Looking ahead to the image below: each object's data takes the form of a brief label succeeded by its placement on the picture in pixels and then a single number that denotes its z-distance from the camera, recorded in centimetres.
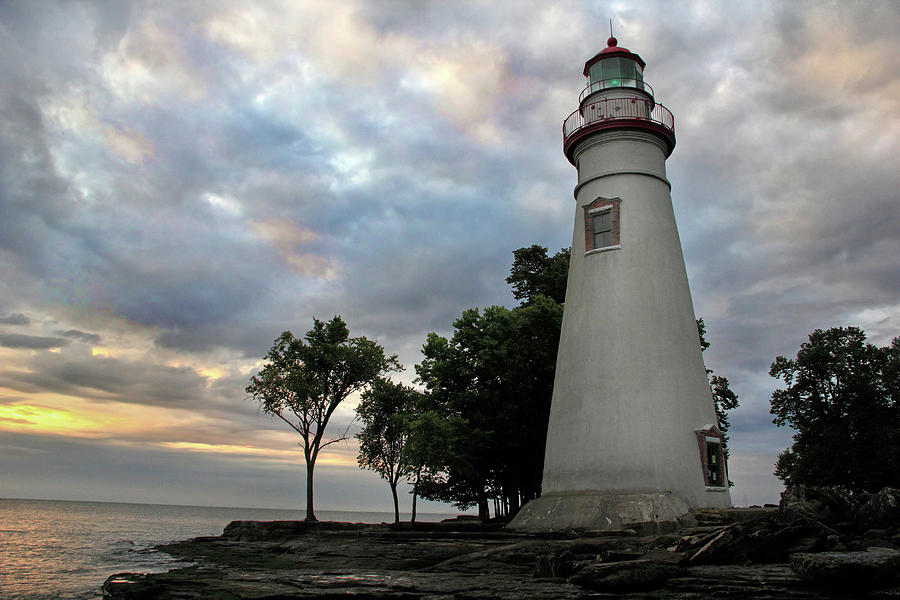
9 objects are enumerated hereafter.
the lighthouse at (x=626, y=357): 1831
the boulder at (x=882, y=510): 1392
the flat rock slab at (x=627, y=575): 969
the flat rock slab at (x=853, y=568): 864
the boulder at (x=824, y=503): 1448
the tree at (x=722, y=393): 3181
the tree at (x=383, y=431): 3853
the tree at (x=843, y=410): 3419
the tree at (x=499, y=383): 2728
